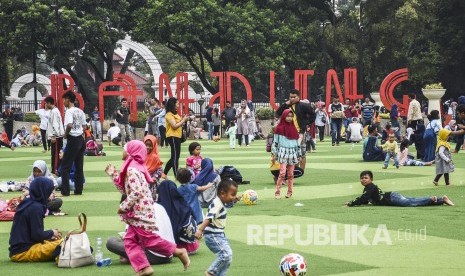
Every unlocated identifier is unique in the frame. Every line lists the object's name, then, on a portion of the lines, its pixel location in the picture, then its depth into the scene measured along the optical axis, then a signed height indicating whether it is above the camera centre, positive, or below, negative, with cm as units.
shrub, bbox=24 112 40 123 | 5532 -7
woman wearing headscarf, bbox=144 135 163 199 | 1781 -72
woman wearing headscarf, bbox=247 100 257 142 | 4303 -41
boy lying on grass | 1709 -137
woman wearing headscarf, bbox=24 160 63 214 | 1681 -129
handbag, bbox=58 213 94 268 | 1187 -146
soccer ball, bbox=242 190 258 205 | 1792 -138
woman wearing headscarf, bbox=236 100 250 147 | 3975 -27
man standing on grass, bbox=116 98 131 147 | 4053 -23
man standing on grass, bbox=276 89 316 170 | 2017 -2
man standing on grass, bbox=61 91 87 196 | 1980 -44
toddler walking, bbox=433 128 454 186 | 2002 -87
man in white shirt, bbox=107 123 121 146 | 4382 -83
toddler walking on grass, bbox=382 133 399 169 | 2642 -93
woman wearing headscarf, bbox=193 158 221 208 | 1728 -103
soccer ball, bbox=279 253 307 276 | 1059 -149
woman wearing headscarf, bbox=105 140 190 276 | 1103 -101
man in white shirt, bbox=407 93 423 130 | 3341 -5
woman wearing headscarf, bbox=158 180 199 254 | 1259 -116
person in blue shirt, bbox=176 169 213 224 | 1412 -98
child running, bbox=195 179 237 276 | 1048 -111
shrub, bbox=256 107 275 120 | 5541 +2
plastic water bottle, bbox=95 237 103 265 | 1197 -152
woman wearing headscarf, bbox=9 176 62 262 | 1227 -137
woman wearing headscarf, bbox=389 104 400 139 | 4075 -20
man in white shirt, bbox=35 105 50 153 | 3750 -26
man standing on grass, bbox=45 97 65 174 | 2164 -31
